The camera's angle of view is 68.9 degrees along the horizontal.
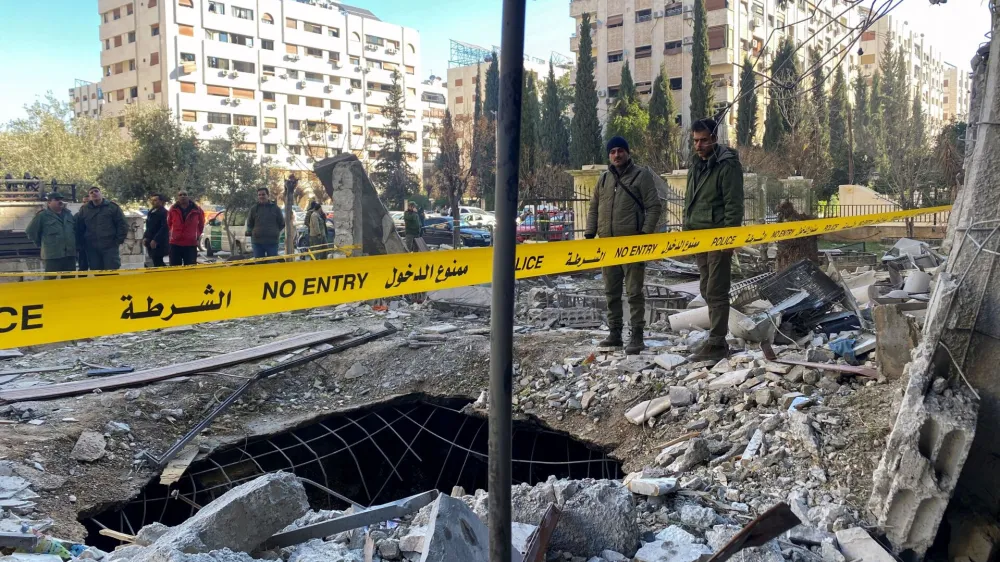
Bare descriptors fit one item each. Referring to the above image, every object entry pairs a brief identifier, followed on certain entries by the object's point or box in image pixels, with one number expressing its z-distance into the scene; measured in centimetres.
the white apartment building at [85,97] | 8031
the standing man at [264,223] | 1133
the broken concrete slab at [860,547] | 313
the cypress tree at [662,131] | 3253
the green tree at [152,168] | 3125
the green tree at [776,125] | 3314
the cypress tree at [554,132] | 4888
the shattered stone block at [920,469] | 333
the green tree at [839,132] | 4100
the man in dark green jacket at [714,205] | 589
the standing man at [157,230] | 1020
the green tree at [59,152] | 3238
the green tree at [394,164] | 4809
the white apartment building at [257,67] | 5559
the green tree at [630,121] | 3803
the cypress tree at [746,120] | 4115
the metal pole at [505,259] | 156
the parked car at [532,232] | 1345
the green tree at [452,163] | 3734
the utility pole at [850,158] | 3156
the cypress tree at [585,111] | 4309
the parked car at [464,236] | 2372
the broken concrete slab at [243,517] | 275
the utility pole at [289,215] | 1323
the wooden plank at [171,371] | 610
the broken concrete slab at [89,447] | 521
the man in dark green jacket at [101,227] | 990
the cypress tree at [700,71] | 4059
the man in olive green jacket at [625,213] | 629
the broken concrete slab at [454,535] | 251
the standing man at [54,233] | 974
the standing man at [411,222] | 1574
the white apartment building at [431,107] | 7288
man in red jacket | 989
